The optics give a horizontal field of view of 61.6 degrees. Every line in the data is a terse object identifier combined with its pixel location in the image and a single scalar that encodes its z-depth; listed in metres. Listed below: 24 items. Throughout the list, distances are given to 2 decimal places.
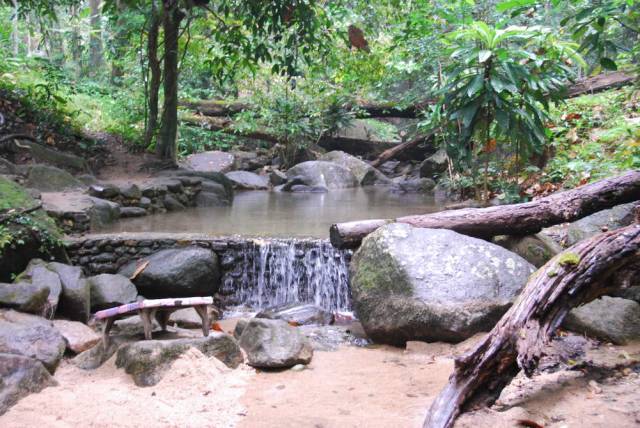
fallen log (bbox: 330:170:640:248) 4.63
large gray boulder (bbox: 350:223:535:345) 4.30
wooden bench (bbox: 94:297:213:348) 3.94
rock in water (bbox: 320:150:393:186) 14.90
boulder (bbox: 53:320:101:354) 4.34
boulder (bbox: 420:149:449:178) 13.09
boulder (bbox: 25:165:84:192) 7.73
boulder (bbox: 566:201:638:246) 5.11
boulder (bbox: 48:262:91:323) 4.93
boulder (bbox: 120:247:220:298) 5.66
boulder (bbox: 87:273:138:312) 5.24
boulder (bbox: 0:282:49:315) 4.37
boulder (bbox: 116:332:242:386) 3.66
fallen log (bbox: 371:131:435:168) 15.31
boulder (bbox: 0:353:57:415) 3.19
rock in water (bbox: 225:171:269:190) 13.09
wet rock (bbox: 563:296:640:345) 4.04
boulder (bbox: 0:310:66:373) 3.77
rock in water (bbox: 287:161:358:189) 13.69
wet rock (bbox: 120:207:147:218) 8.13
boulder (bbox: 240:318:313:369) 4.00
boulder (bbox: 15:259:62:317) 4.68
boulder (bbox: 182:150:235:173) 12.97
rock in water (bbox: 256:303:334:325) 5.35
